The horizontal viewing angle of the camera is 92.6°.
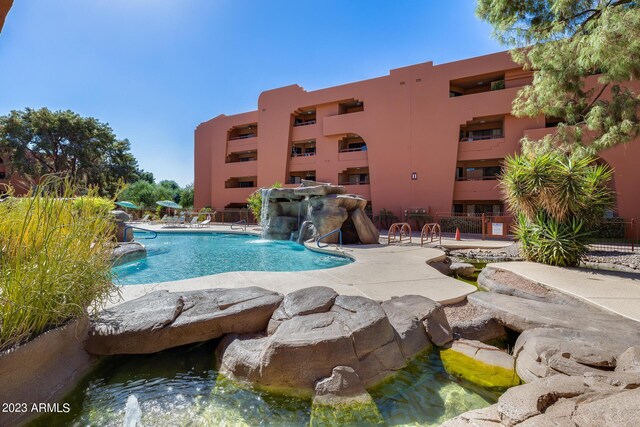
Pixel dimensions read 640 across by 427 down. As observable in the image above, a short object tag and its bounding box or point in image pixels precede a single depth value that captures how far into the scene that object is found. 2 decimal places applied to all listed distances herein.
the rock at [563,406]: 1.70
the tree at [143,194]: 32.62
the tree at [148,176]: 50.79
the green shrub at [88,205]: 3.00
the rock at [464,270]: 7.44
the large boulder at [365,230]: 11.46
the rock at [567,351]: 2.62
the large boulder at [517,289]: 4.73
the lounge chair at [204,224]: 20.83
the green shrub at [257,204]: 18.95
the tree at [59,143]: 25.55
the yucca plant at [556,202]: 7.10
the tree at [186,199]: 35.66
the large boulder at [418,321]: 3.24
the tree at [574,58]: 8.53
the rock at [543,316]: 3.50
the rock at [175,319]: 2.85
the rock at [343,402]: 2.31
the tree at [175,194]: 41.91
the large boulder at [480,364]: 2.84
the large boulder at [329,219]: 11.50
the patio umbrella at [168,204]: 22.48
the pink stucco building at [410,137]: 17.64
